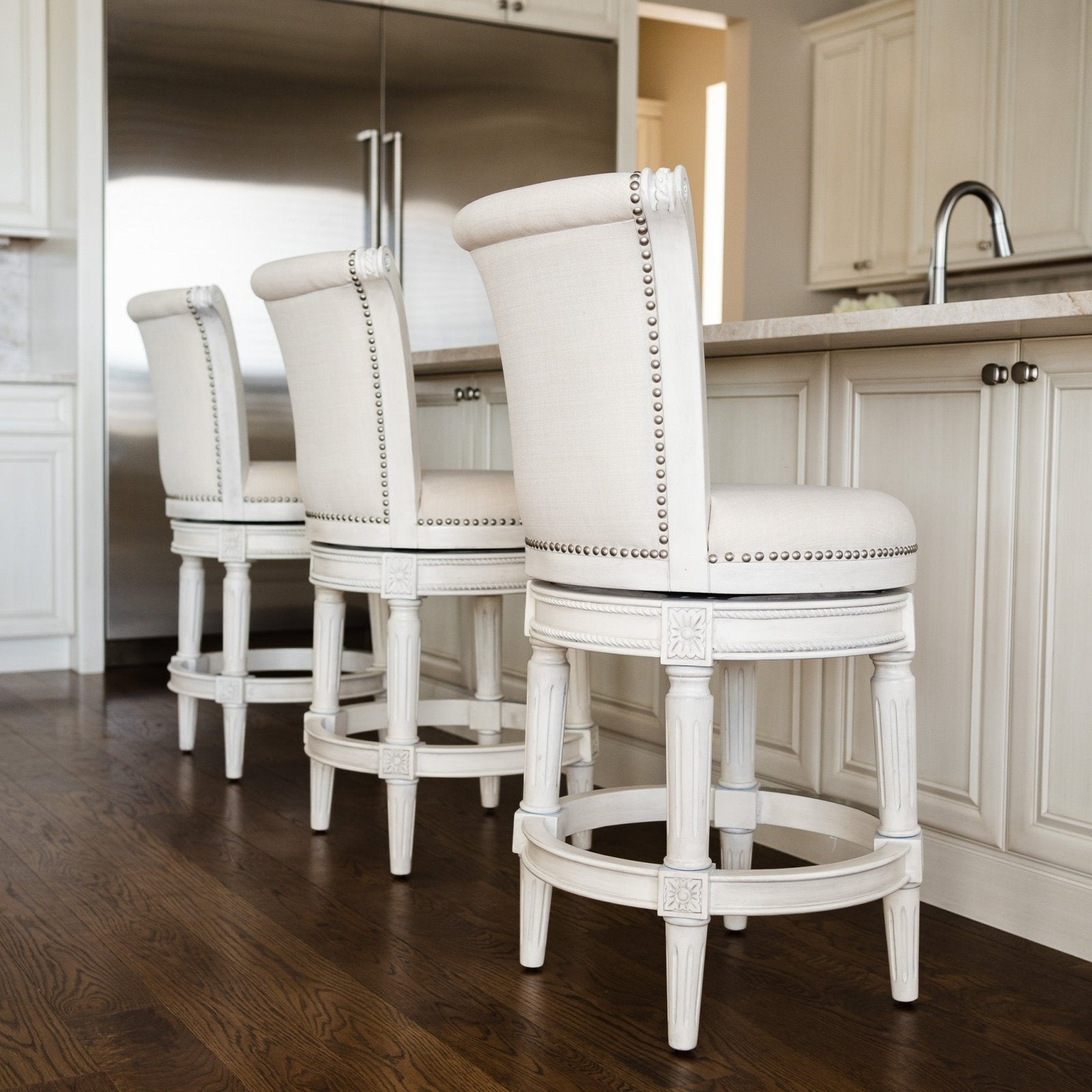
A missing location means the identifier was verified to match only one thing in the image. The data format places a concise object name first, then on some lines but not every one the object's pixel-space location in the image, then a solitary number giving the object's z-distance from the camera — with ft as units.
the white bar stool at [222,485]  9.02
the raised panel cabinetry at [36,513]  13.10
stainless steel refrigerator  13.26
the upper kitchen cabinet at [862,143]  16.14
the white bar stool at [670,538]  4.83
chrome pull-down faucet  7.16
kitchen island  5.96
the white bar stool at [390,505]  7.02
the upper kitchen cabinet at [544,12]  14.57
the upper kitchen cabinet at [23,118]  13.43
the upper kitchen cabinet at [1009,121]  13.76
